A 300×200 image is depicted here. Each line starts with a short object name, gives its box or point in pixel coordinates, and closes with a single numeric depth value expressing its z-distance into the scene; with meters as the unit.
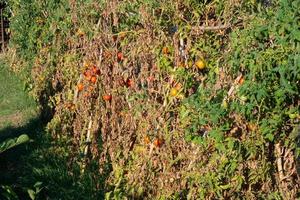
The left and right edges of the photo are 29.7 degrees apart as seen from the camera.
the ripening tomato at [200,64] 3.84
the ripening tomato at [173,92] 4.01
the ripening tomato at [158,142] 4.18
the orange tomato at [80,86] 5.26
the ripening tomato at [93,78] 4.92
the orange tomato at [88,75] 4.94
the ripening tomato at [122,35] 4.45
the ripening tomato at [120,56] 4.68
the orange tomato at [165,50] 4.07
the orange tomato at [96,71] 4.89
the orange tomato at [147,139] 4.30
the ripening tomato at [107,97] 4.83
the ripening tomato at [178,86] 4.03
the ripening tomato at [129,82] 4.59
